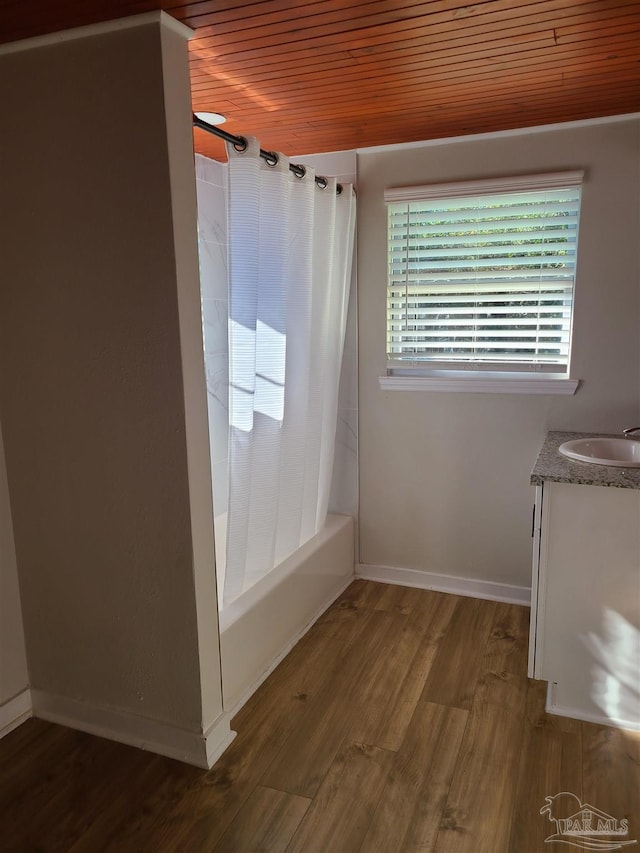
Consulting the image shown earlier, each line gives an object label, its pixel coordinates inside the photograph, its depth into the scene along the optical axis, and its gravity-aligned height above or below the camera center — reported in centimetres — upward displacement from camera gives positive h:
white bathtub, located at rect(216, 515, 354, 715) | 219 -121
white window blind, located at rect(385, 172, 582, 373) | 267 +14
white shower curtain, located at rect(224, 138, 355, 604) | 218 -16
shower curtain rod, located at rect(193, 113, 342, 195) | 190 +53
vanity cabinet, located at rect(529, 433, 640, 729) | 203 -96
